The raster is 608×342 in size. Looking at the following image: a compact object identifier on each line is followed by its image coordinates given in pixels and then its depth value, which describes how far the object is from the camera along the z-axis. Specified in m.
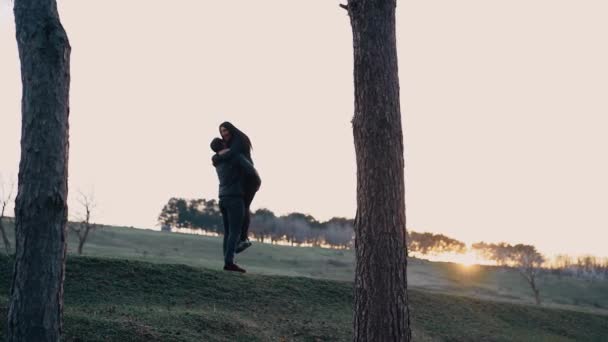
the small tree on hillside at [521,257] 43.13
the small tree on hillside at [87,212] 29.32
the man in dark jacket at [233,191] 11.83
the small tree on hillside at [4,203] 25.58
